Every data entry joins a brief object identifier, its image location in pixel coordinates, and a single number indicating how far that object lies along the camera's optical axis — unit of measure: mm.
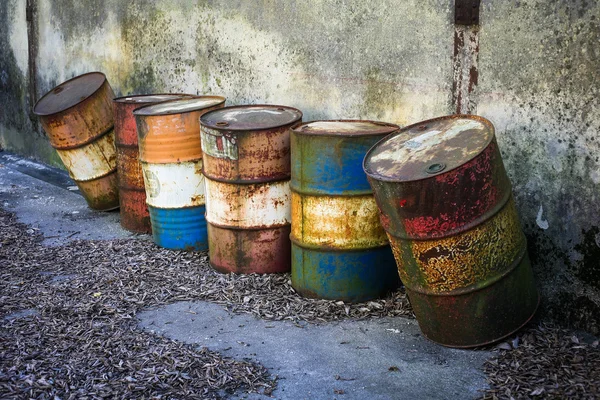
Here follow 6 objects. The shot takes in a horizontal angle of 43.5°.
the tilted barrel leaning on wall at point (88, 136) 6980
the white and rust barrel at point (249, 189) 5238
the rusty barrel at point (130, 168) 6438
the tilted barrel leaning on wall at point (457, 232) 3844
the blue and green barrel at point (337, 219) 4719
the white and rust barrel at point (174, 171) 5844
